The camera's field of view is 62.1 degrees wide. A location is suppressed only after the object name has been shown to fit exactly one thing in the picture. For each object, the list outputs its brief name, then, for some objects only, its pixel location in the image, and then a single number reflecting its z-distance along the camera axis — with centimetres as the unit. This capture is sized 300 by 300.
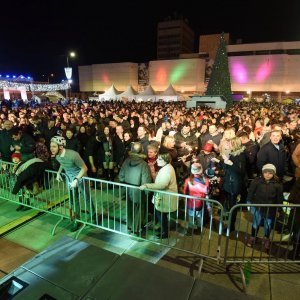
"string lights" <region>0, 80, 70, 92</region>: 3561
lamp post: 2541
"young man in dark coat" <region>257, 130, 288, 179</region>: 534
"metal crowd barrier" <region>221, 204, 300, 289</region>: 382
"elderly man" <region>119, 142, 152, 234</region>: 443
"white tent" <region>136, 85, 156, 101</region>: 3716
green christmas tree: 2761
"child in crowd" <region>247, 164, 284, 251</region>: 406
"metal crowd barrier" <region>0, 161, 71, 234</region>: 516
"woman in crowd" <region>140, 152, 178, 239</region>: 430
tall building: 11631
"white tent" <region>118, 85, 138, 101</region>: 3762
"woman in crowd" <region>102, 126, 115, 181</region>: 680
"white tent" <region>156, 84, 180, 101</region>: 3700
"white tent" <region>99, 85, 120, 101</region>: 3832
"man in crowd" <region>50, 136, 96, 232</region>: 458
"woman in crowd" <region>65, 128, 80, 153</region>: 696
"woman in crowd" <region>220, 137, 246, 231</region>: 477
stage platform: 110
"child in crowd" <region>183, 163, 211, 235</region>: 450
